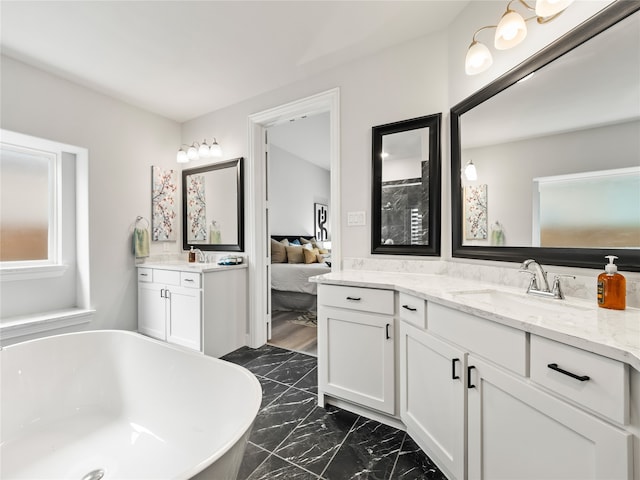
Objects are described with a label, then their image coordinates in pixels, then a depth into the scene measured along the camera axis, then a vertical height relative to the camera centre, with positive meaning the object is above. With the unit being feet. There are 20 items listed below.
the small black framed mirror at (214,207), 9.69 +1.23
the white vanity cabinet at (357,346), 5.21 -2.23
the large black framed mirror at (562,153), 3.30 +1.30
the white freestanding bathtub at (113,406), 3.98 -2.89
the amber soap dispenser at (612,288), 3.16 -0.62
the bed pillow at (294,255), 14.85 -0.93
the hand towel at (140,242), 9.77 -0.13
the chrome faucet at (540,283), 3.92 -0.71
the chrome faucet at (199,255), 10.17 -0.63
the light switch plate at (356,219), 7.34 +0.52
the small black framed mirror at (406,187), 6.45 +1.27
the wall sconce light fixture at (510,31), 3.65 +3.13
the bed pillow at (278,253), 14.62 -0.81
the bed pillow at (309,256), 15.01 -1.00
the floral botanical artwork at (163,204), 10.50 +1.40
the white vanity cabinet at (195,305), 8.18 -2.16
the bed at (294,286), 12.76 -2.31
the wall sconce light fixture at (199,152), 9.57 +3.17
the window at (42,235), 7.68 +0.15
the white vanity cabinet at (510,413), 2.21 -1.82
